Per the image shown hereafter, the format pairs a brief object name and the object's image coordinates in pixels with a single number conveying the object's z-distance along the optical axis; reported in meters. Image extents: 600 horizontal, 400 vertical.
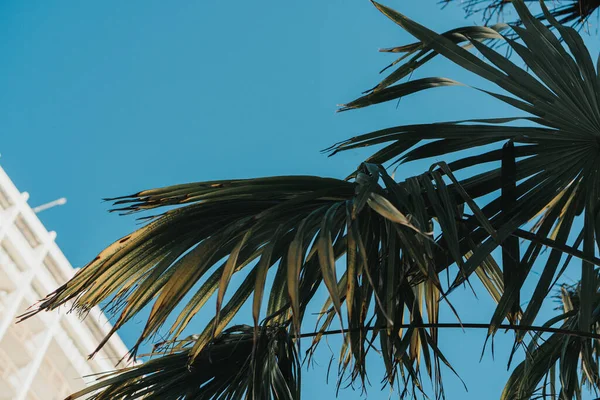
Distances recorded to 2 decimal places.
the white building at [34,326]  15.55
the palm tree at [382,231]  1.69
